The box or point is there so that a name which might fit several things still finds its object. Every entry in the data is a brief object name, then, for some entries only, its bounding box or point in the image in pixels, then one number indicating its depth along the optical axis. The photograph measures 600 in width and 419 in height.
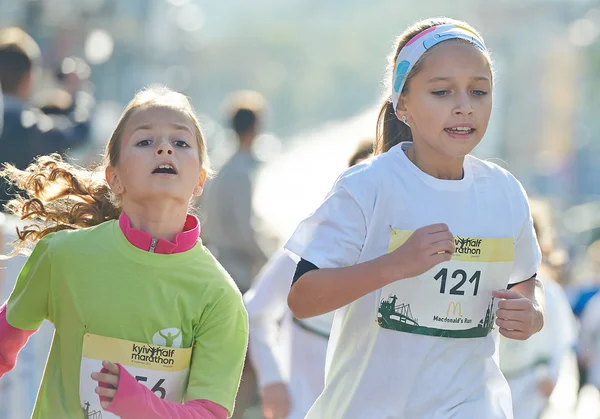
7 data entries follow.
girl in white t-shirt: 7.55
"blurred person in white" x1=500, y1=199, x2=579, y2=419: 12.50
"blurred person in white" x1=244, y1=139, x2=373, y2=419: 11.37
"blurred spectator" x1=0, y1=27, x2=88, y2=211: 13.08
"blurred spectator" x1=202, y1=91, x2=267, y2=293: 18.50
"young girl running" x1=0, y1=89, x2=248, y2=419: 7.07
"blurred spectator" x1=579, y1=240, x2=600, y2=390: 19.81
